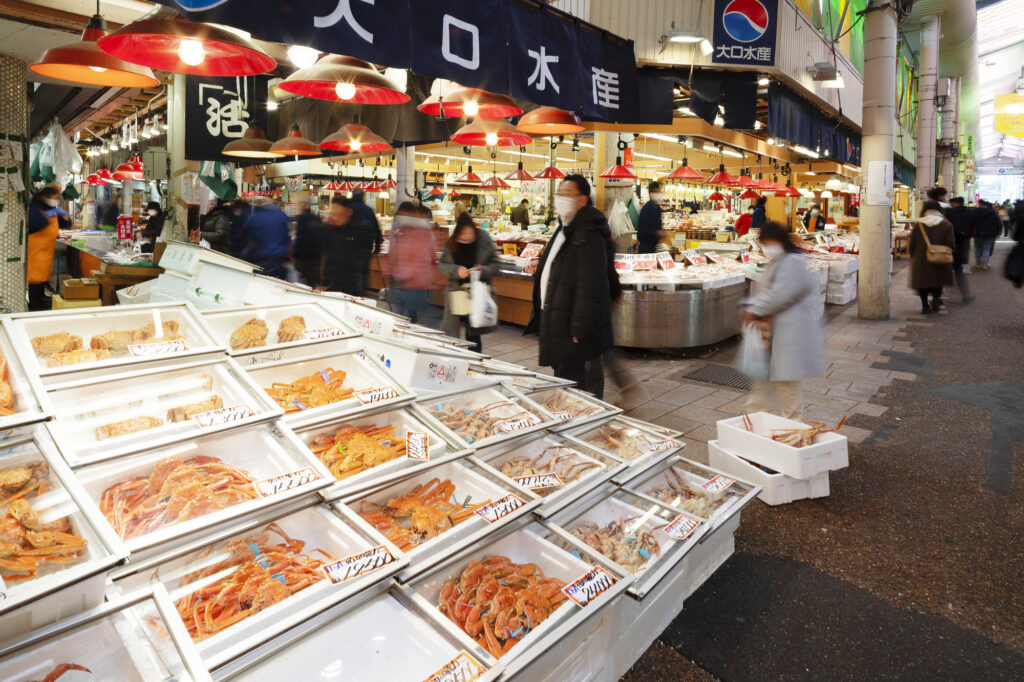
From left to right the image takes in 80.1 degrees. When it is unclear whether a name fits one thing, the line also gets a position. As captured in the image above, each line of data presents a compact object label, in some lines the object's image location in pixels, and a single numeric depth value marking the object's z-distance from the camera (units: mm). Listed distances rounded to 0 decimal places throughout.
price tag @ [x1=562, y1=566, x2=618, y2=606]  2080
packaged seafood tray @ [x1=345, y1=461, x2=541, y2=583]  2179
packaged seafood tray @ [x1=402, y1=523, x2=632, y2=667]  1896
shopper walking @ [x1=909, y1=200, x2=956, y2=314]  10391
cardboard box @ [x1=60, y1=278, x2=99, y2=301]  7797
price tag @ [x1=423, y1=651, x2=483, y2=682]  1673
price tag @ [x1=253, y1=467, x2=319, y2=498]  1949
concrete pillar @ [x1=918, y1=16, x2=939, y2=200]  22109
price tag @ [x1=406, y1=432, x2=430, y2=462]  2518
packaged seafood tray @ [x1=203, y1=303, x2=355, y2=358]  2941
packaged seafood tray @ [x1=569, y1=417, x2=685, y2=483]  3316
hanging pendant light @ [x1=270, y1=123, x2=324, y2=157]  6848
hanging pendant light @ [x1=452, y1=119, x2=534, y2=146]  5777
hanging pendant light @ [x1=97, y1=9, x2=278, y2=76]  2602
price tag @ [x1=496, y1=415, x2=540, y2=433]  3027
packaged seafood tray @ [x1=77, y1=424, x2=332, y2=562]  1801
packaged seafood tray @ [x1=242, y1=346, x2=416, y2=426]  2615
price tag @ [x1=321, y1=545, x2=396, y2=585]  1808
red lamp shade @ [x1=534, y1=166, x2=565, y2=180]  10914
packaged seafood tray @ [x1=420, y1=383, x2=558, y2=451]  2980
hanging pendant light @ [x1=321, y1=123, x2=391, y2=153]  7129
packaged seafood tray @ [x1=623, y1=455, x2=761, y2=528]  3045
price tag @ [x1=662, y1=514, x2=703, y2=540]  2674
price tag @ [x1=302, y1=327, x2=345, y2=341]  3109
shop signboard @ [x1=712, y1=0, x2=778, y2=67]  9578
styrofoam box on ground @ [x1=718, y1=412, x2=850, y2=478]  3873
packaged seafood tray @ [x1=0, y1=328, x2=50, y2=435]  1757
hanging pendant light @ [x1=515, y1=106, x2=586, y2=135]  5340
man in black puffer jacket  4363
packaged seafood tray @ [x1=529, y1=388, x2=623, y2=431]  3588
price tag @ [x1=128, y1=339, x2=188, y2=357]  2365
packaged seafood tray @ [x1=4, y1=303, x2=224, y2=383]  2271
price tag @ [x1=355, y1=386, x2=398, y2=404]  2682
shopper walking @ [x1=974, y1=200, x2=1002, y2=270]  15305
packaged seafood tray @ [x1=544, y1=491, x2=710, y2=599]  2373
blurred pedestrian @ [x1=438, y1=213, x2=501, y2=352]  5895
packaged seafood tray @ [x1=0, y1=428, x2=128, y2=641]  1356
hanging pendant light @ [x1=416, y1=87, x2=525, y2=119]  4379
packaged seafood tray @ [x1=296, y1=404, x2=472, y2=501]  2350
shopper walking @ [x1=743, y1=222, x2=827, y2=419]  4383
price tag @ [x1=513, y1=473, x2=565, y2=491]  2650
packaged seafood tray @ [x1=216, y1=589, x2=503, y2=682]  1699
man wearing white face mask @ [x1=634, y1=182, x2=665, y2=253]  9258
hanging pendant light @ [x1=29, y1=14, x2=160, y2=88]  2764
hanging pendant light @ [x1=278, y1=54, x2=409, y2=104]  3514
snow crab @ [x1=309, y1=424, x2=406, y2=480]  2416
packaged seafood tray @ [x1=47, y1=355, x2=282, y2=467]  2016
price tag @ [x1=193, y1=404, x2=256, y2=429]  2150
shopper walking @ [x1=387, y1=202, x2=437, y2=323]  6367
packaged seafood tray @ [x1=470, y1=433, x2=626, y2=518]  2662
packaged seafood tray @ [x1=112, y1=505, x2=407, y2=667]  1661
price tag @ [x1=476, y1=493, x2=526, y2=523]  2273
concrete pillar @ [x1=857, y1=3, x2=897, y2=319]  10328
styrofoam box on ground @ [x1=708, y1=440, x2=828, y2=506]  3943
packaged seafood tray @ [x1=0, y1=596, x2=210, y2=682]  1383
